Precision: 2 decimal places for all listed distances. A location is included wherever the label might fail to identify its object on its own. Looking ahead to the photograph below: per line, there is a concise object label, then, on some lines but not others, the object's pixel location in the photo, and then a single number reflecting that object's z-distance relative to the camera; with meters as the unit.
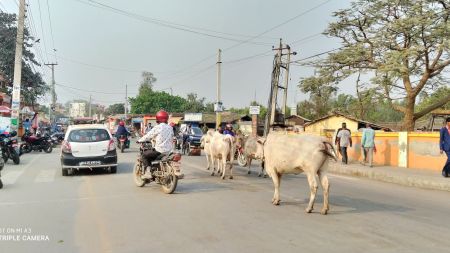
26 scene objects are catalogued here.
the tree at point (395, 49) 21.58
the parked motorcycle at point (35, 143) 24.44
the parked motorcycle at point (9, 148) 17.41
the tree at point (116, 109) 125.20
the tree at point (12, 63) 42.25
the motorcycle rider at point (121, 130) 25.48
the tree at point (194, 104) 91.44
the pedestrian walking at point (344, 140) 19.69
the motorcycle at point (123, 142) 24.96
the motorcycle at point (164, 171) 10.13
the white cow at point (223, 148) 13.27
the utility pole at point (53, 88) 66.56
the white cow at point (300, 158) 8.19
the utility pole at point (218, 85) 34.20
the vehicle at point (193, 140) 24.36
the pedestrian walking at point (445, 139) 13.84
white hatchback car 13.84
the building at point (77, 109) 142.98
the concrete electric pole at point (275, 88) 31.33
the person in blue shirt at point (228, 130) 15.76
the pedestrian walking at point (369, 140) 18.47
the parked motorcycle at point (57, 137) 30.03
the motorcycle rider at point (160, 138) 10.58
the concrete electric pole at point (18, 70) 24.67
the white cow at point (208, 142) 14.65
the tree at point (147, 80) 99.81
